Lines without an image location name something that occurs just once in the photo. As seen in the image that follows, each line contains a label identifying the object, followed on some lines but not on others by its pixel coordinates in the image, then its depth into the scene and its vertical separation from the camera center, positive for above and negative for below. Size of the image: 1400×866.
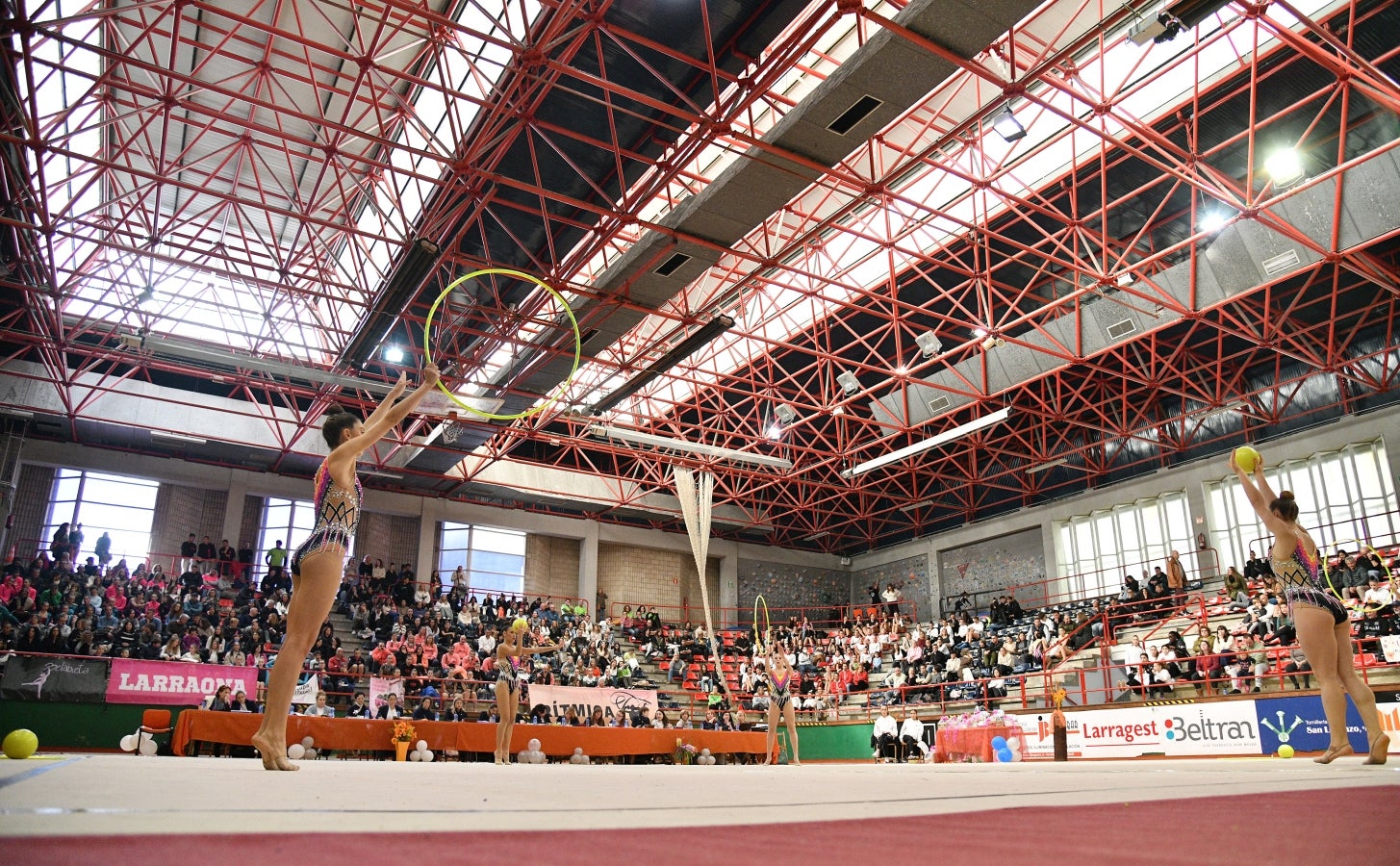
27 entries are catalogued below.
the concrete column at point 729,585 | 35.28 +4.11
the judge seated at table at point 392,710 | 17.12 -0.40
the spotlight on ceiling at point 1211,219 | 18.70 +9.82
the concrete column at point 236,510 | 26.91 +5.40
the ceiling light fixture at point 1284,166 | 14.68 +8.82
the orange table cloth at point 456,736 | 12.34 -0.76
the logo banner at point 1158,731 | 13.87 -0.71
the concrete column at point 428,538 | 29.75 +5.03
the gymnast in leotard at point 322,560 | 4.53 +0.67
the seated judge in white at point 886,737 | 20.12 -1.07
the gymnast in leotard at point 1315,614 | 5.78 +0.50
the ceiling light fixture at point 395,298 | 14.18 +6.64
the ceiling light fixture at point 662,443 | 21.44 +6.08
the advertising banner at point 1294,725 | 12.66 -0.50
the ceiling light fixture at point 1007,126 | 13.11 +8.22
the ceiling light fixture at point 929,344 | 18.97 +7.31
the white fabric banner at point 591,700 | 20.59 -0.24
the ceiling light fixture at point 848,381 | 21.03 +7.22
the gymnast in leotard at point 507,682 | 12.05 +0.10
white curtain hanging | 22.42 +4.83
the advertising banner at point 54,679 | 15.26 +0.17
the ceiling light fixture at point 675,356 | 16.42 +6.40
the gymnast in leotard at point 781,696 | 15.43 -0.11
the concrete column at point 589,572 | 32.53 +4.28
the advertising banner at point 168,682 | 16.19 +0.14
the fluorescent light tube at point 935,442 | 20.86 +6.16
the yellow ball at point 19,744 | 5.63 -0.35
